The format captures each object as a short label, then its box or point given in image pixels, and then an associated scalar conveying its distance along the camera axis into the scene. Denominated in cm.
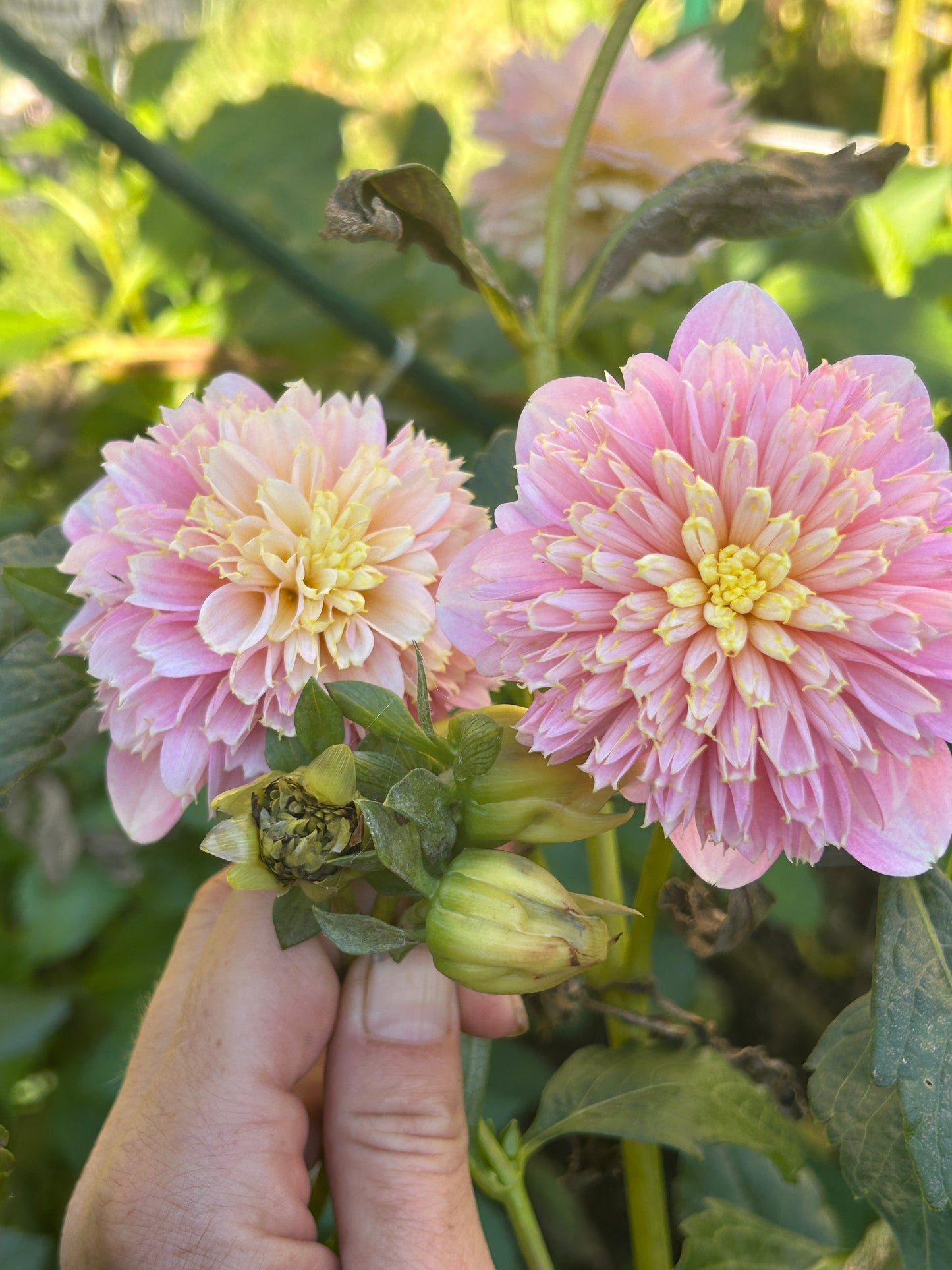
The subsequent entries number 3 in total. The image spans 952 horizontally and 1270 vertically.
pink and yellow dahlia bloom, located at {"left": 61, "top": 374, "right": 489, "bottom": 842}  16
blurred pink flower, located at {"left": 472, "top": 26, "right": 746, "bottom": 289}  26
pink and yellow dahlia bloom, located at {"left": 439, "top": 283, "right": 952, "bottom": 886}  14
